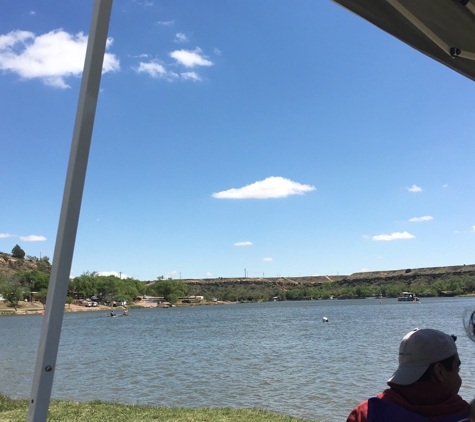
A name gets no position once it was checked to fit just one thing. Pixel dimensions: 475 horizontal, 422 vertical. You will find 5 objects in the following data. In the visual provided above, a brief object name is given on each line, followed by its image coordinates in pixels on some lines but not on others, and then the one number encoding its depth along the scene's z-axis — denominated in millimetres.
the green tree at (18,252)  150375
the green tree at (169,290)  140750
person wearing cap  1650
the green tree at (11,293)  92312
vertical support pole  1415
